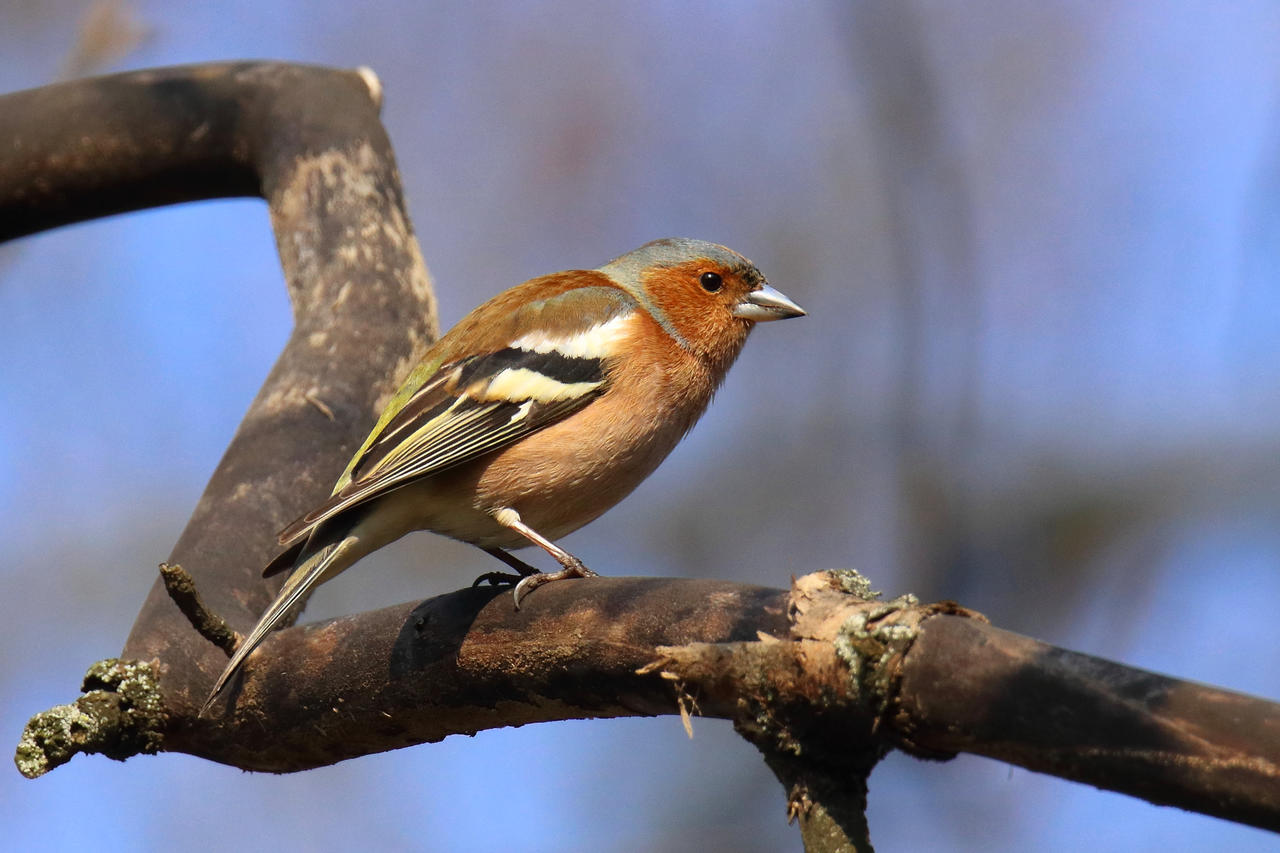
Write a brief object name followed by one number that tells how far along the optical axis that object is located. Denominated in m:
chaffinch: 7.45
